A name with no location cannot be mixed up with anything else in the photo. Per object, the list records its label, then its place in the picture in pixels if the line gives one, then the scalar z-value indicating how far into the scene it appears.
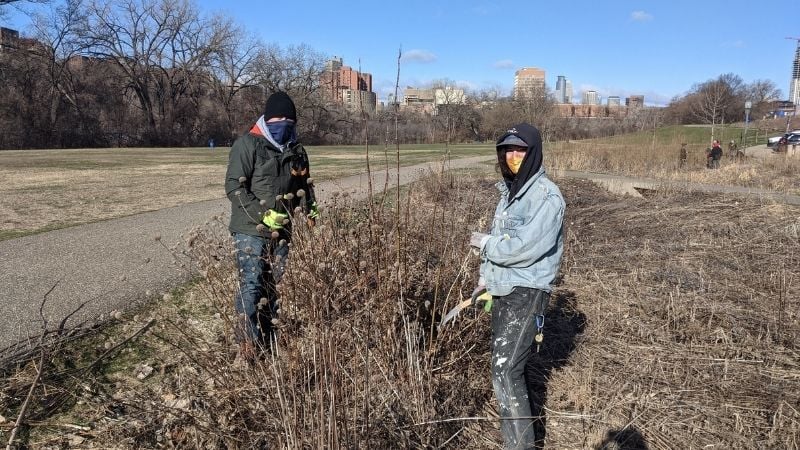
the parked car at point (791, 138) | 32.60
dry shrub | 2.27
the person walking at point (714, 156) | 18.28
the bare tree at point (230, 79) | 53.41
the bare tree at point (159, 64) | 48.50
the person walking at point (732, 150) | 21.27
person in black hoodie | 2.64
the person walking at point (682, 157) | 17.99
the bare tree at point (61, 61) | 43.41
